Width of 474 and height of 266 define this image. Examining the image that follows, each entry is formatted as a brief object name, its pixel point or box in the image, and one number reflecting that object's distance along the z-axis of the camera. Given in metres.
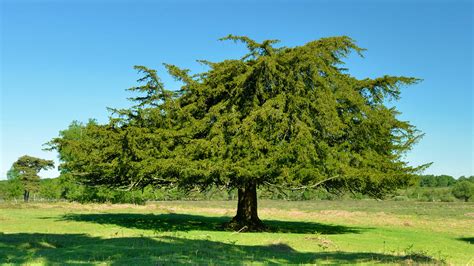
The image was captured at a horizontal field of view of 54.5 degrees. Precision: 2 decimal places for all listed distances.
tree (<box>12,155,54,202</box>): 113.29
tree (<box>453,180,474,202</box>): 131.25
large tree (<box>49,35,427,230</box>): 25.31
